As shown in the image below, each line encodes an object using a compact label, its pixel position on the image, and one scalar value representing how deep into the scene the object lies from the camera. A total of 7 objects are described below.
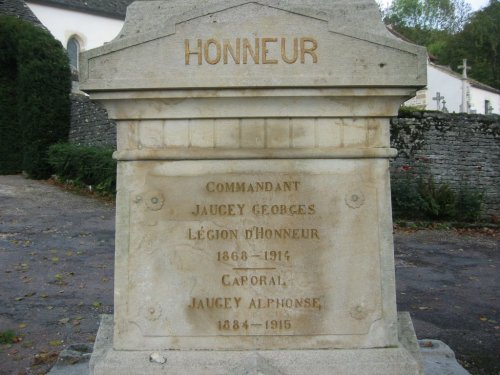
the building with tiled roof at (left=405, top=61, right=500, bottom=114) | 31.69
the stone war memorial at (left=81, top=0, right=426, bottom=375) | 2.80
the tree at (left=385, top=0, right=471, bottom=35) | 51.44
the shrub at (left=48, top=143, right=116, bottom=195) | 15.61
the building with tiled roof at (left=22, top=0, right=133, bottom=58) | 29.30
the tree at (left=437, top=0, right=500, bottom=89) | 41.91
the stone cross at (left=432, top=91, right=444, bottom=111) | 23.52
